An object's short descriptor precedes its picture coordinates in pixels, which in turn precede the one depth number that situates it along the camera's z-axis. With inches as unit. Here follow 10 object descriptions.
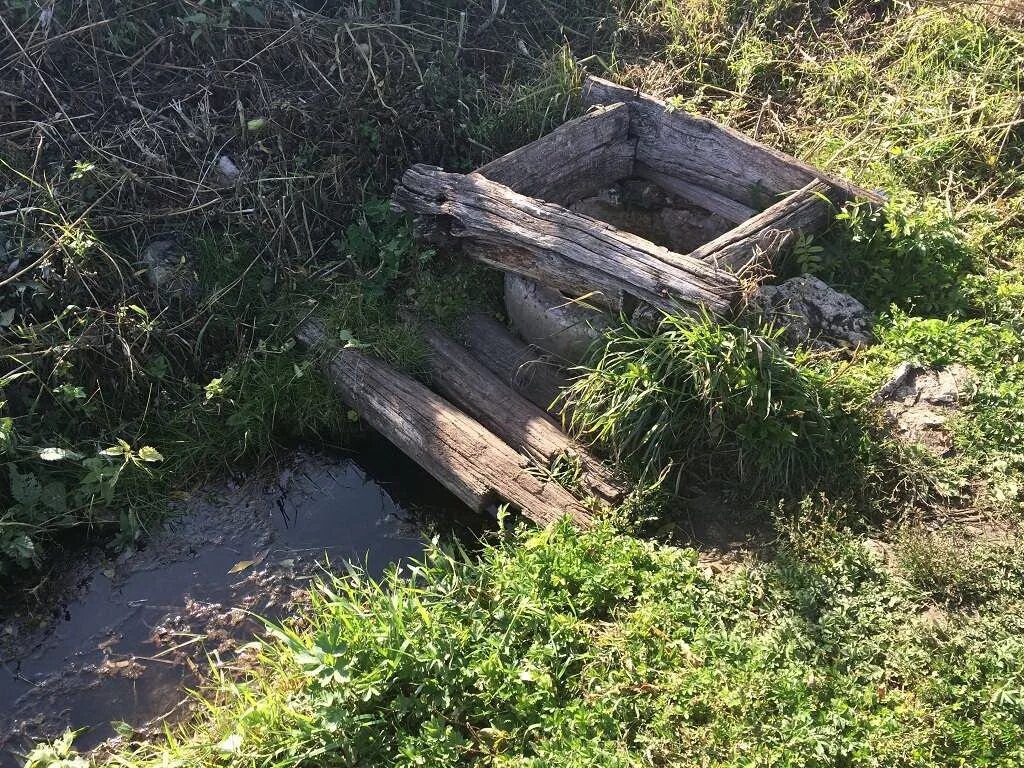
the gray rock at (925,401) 160.4
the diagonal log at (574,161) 195.0
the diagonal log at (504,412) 161.2
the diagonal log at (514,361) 181.2
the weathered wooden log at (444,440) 157.8
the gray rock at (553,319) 177.2
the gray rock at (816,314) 175.2
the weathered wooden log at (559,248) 160.9
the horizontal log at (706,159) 191.2
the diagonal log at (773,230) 174.6
